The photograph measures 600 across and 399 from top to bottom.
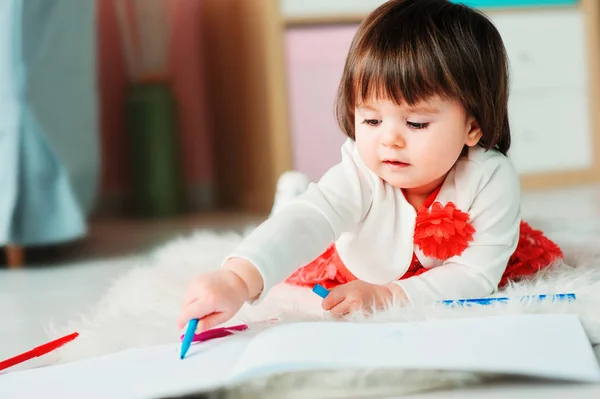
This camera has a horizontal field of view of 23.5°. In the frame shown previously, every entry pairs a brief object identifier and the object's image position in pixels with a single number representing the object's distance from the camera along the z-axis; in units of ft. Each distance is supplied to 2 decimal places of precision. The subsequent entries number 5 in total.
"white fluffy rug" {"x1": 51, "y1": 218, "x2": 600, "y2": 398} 3.64
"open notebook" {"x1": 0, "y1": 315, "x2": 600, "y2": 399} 3.61
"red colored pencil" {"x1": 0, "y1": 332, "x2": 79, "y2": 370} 4.05
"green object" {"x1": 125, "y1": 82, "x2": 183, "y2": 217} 9.00
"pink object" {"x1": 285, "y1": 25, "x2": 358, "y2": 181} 7.93
